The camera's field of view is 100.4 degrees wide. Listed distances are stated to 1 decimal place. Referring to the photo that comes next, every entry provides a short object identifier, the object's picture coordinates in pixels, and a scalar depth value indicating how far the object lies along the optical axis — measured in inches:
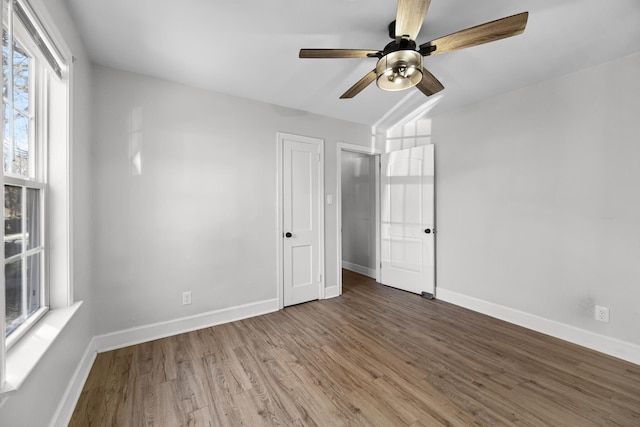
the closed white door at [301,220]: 132.1
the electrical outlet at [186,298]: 106.3
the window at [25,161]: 50.1
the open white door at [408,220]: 143.9
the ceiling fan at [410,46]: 54.4
